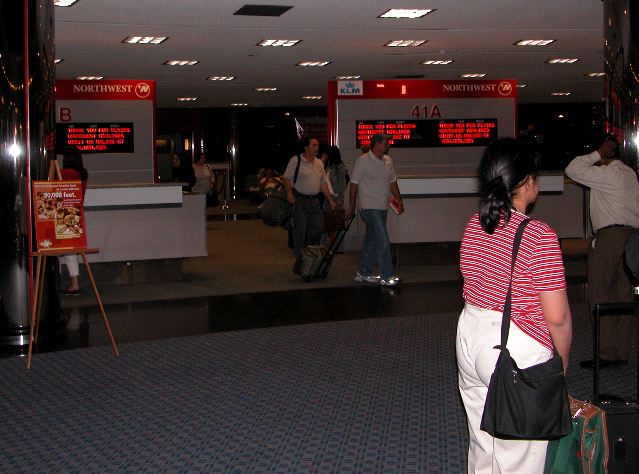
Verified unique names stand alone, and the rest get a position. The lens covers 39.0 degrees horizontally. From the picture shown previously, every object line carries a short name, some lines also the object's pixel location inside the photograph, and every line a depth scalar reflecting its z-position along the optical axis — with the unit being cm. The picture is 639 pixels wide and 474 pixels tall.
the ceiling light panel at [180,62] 1347
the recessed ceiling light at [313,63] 1380
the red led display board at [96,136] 1517
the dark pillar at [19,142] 673
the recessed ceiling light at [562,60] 1370
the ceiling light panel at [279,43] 1146
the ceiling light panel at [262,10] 898
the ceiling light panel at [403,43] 1161
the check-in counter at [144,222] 994
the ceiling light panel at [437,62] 1355
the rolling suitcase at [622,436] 359
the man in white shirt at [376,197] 954
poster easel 625
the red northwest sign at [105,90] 1528
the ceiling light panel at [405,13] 935
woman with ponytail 273
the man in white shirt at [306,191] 1056
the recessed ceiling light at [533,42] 1168
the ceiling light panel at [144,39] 1102
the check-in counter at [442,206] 1135
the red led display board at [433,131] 1493
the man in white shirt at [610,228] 559
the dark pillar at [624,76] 698
